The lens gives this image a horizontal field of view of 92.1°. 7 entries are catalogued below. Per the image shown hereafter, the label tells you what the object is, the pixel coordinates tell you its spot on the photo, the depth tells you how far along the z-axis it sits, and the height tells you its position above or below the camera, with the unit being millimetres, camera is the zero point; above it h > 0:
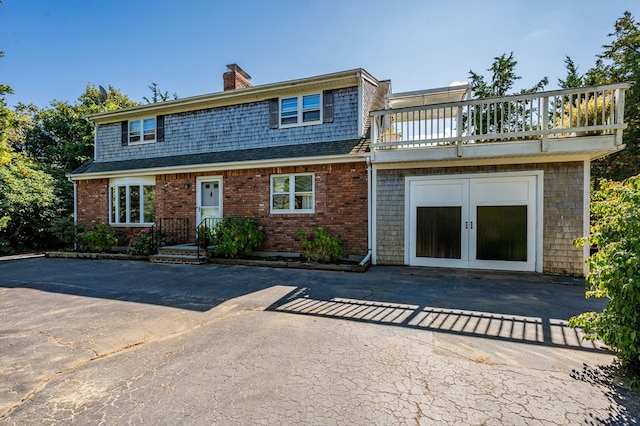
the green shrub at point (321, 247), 8859 -1099
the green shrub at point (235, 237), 9625 -922
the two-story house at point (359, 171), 7500 +1172
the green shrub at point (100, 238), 11547 -1137
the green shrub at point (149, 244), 10883 -1270
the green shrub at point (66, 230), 12391 -898
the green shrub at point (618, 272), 2670 -552
